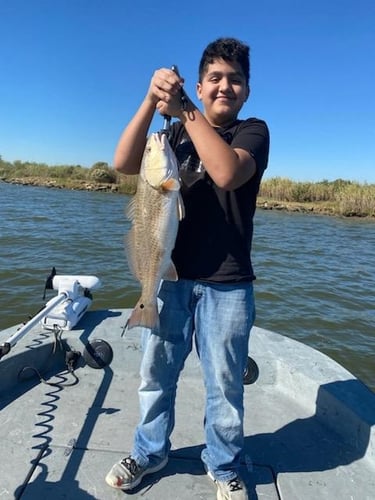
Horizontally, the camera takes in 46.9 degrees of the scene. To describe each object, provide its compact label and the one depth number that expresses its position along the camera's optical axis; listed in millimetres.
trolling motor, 4195
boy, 2355
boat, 2797
